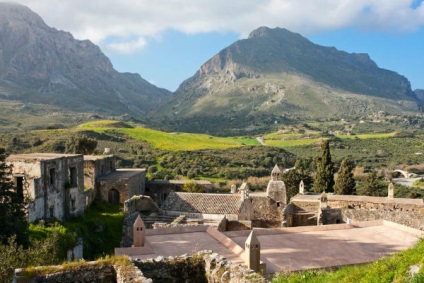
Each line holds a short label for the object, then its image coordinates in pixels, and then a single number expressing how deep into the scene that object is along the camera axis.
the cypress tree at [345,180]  41.84
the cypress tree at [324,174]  43.06
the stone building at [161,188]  43.44
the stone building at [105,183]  34.66
